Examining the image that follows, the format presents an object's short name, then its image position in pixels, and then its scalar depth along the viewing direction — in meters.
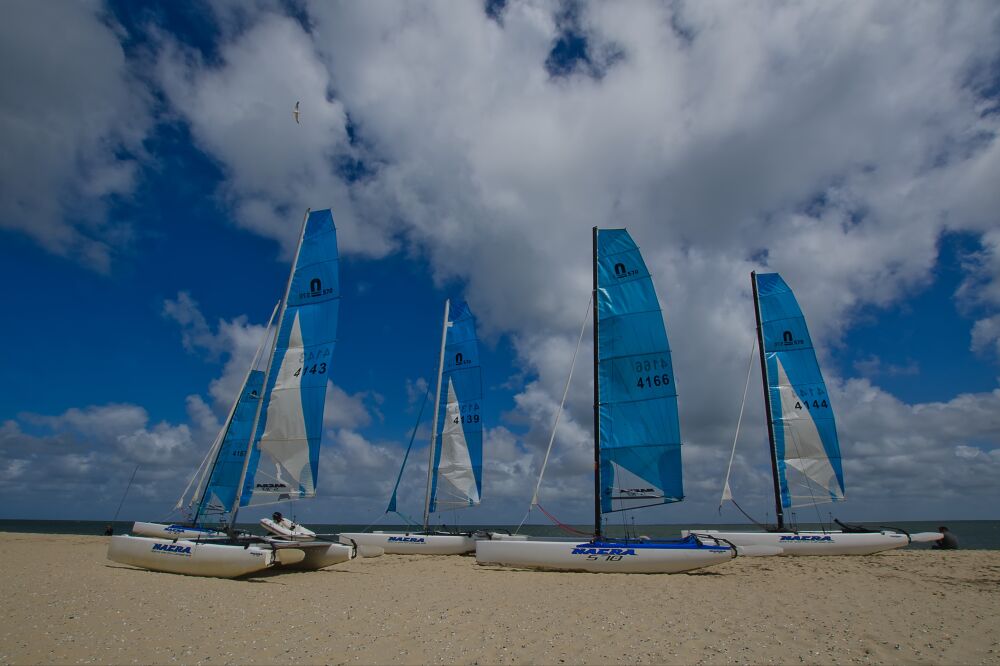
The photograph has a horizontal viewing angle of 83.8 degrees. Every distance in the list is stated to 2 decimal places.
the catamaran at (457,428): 27.25
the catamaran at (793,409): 25.52
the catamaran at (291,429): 14.81
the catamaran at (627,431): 16.70
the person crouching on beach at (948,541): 23.39
